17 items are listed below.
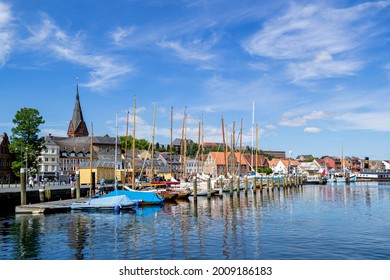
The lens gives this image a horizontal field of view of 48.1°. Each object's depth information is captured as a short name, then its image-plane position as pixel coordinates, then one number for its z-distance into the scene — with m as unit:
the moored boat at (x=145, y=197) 50.28
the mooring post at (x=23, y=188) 43.41
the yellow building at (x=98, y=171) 85.56
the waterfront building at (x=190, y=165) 189.00
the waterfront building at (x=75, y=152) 142.50
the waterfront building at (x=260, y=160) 189.96
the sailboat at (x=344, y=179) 145.62
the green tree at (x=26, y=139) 77.25
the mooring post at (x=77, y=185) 54.53
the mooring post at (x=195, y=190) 59.84
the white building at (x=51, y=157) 137.38
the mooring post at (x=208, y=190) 65.54
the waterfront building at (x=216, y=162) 172.50
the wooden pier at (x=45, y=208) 42.12
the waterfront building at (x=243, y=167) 180.88
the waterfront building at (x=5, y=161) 101.94
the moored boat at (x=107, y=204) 44.81
